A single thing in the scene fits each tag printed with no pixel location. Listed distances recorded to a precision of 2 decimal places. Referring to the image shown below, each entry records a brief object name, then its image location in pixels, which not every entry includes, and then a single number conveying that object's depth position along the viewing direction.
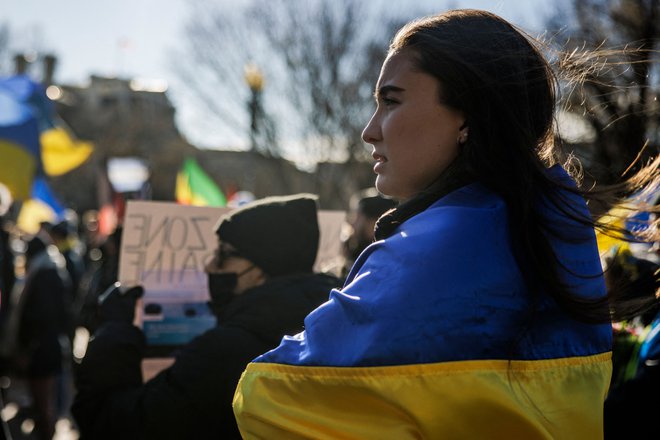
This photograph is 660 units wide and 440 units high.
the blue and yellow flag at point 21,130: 7.62
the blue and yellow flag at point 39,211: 10.59
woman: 1.17
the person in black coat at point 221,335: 2.21
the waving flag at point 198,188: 6.60
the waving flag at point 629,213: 1.54
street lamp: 17.97
